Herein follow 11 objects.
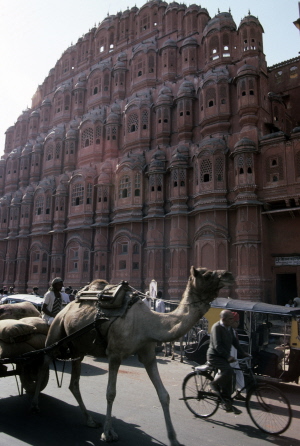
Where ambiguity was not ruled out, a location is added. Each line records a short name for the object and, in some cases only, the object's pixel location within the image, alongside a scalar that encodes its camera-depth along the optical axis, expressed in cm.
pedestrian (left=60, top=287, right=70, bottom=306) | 1238
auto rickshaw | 740
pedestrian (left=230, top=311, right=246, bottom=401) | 707
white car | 1216
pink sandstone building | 1964
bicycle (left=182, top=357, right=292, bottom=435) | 489
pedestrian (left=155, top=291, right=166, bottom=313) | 1278
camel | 459
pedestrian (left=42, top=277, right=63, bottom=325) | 762
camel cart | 513
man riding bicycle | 536
